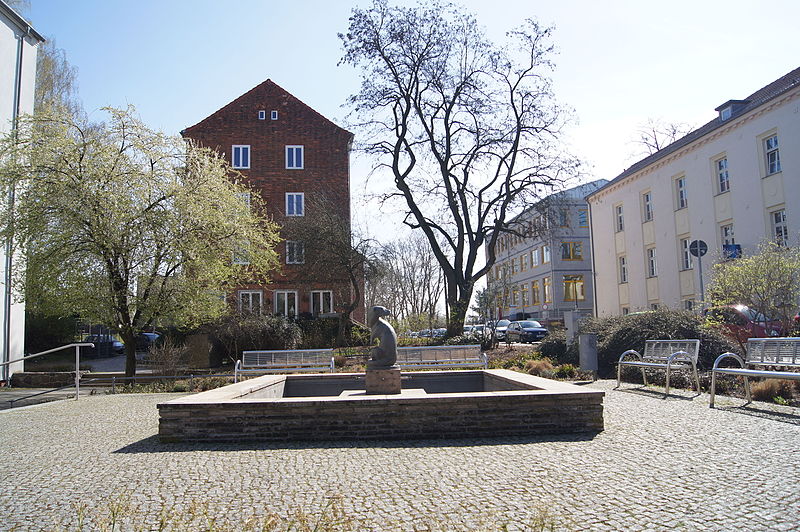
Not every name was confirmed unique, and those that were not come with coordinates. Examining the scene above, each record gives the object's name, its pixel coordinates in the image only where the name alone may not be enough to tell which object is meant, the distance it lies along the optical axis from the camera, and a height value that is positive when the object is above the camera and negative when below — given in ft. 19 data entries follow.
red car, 47.84 -0.32
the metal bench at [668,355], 35.42 -2.07
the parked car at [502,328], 122.83 -0.47
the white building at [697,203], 77.36 +18.11
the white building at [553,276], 182.60 +14.84
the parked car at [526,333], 120.16 -1.44
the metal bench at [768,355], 29.60 -1.82
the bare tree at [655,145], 143.74 +40.85
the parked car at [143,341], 111.34 -1.01
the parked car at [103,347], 101.09 -1.84
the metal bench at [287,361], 50.21 -2.40
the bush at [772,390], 31.42 -3.64
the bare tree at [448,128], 89.30 +29.52
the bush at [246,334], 75.77 -0.14
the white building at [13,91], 60.49 +25.50
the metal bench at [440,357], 49.60 -2.40
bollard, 46.73 -2.07
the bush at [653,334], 46.88 -0.94
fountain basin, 23.40 -3.30
